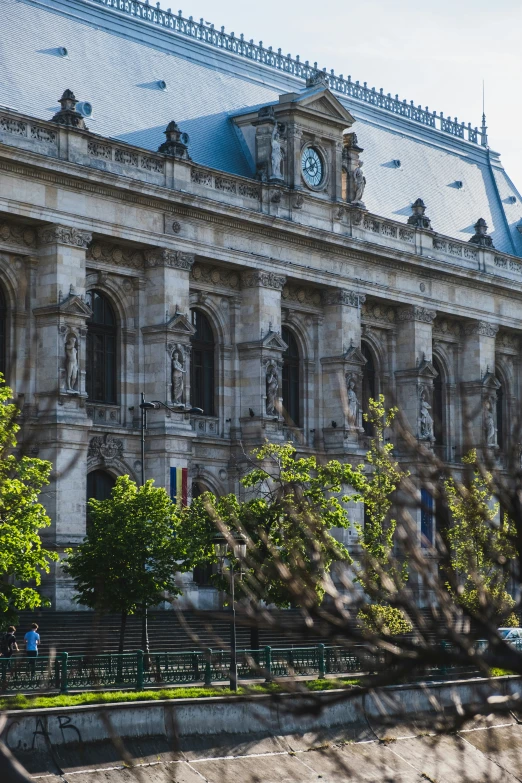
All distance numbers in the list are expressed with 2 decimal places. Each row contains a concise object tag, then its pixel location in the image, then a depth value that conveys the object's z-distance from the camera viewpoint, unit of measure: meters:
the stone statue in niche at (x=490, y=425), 65.94
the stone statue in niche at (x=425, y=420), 63.09
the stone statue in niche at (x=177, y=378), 52.59
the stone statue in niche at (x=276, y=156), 57.78
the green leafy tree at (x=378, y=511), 39.84
